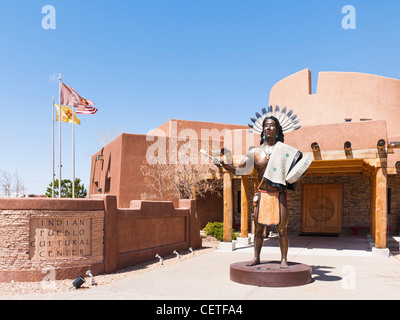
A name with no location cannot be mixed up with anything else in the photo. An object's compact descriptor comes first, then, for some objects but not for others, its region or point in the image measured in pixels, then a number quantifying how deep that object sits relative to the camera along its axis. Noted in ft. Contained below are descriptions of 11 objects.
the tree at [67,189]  84.38
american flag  58.76
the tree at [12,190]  125.59
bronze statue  22.22
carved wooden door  54.70
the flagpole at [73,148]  62.29
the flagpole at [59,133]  58.51
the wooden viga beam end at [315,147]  35.76
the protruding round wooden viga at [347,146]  34.45
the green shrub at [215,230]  49.93
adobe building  35.96
